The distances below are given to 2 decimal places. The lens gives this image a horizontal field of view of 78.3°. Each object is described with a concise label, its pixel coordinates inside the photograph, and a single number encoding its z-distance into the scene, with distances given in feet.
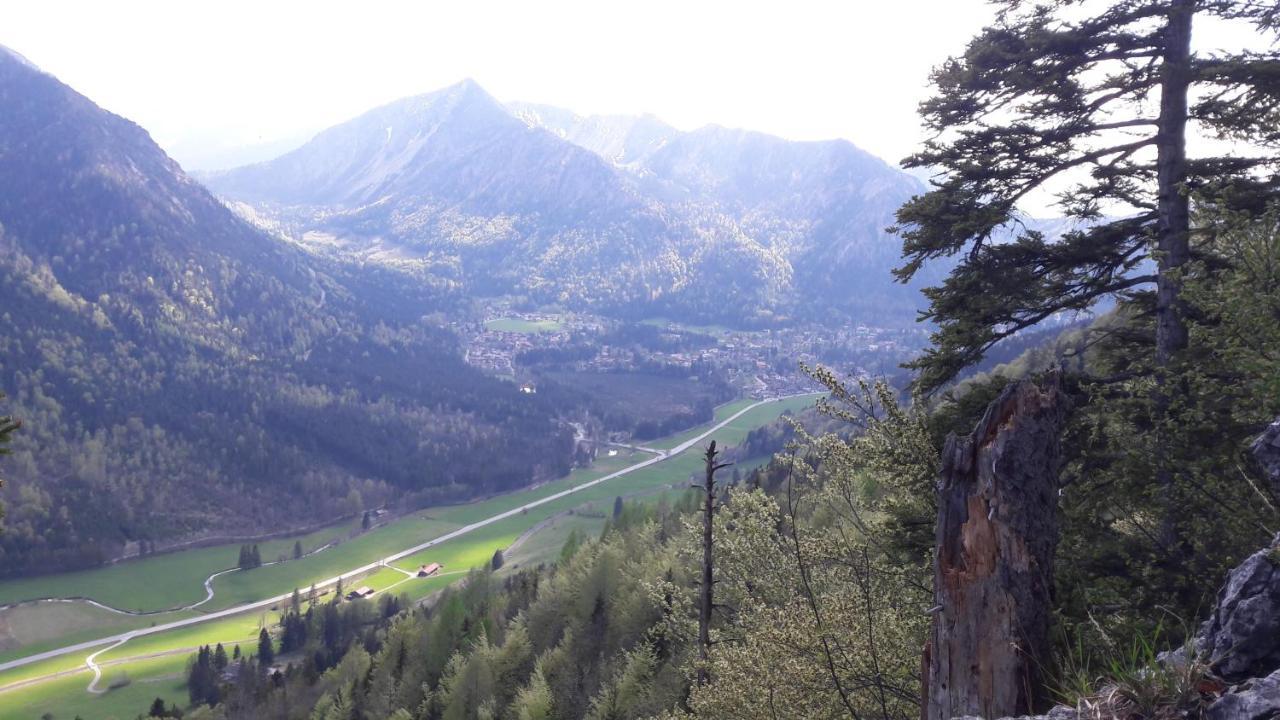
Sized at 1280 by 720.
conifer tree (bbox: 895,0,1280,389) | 36.19
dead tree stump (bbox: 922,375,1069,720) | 24.02
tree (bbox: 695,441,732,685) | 54.03
